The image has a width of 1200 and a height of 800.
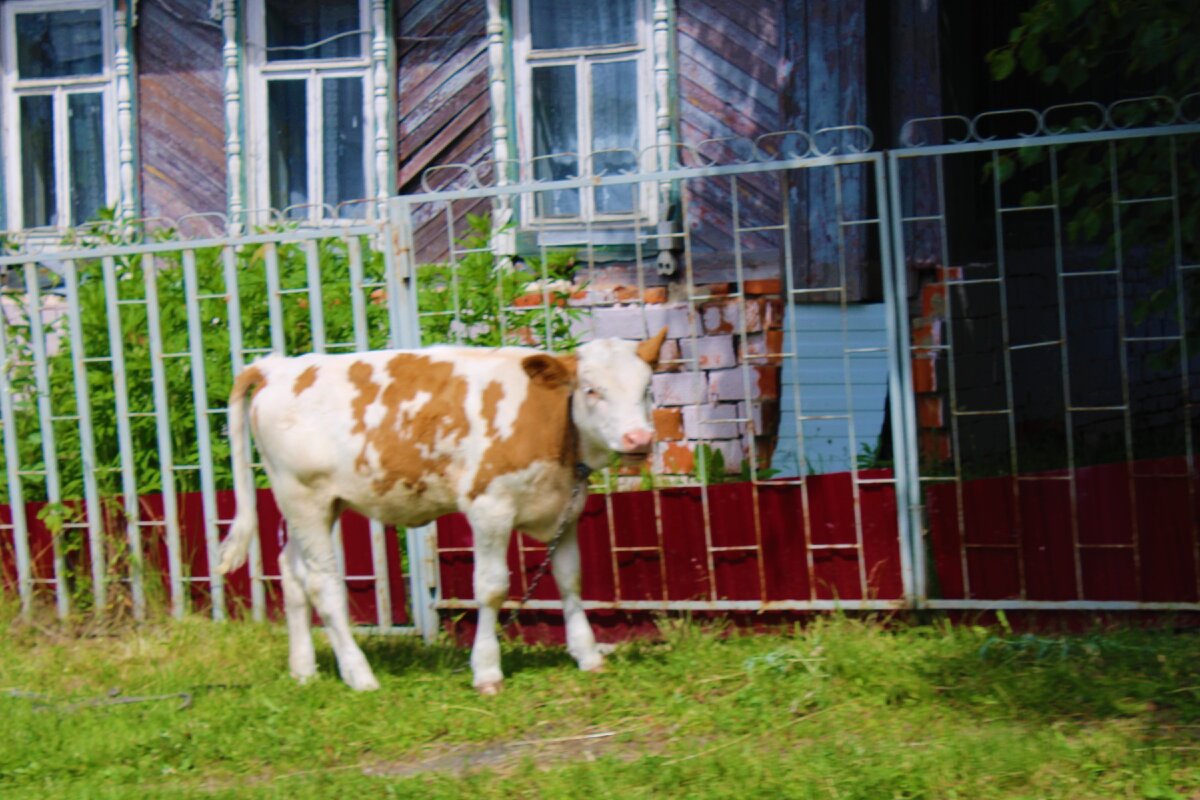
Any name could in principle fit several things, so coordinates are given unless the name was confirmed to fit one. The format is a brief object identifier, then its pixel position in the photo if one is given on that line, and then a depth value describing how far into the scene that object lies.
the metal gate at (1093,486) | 5.81
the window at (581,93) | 10.01
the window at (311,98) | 10.68
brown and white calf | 5.70
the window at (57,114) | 11.11
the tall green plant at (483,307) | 7.32
